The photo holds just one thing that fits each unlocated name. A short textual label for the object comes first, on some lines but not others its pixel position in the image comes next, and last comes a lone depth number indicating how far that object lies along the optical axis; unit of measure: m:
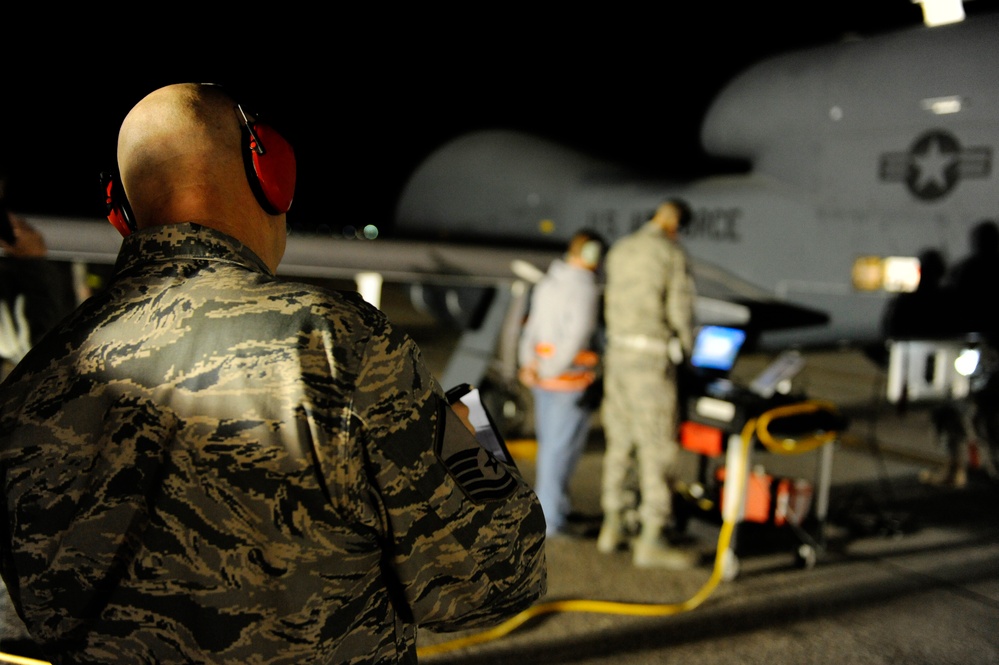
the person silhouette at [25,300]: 4.29
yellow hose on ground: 3.38
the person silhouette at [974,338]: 5.23
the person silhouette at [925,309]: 5.74
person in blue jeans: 4.55
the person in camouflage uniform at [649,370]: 4.24
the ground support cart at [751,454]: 4.13
